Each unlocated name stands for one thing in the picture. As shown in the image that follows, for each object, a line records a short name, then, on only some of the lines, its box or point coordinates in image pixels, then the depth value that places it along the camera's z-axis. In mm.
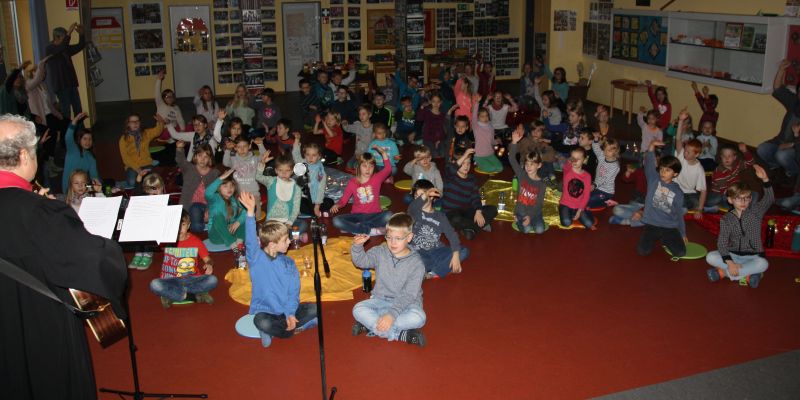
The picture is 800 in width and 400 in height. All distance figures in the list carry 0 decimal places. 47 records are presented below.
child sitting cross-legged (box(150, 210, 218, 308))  6500
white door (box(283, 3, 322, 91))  19203
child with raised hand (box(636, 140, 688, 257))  7695
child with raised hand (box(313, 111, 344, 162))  11683
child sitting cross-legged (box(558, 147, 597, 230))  8648
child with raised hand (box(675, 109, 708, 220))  8766
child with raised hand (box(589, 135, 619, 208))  9297
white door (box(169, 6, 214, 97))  18438
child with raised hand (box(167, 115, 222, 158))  10477
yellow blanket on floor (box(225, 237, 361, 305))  6785
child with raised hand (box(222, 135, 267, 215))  9031
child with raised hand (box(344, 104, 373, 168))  11219
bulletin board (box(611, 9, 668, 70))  14578
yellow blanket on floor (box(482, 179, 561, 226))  9016
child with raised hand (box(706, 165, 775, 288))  6891
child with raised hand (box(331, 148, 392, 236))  8383
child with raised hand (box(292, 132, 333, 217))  8758
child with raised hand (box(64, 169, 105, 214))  7703
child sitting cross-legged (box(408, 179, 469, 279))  7129
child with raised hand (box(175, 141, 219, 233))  8617
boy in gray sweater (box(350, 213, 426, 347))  5875
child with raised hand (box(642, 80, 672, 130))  12445
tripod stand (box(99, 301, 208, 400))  4781
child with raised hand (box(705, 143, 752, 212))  9141
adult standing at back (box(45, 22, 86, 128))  13125
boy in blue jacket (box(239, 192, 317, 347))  5727
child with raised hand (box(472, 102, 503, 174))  11234
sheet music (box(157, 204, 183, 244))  4902
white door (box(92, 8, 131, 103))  17891
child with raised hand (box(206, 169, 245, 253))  7980
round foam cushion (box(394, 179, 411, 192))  10258
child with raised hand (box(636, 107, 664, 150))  10891
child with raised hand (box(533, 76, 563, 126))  12773
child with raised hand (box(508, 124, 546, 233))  8461
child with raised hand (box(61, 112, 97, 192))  9516
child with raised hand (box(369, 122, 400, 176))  10211
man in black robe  3395
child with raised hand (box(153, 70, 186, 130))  12602
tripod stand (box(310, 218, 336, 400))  4539
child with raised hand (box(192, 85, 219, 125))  13164
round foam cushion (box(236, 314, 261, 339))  6066
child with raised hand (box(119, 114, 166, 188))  10617
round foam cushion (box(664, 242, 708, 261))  7629
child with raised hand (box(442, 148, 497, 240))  8367
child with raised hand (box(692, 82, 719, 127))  11961
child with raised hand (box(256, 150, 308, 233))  8172
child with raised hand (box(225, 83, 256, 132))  13133
